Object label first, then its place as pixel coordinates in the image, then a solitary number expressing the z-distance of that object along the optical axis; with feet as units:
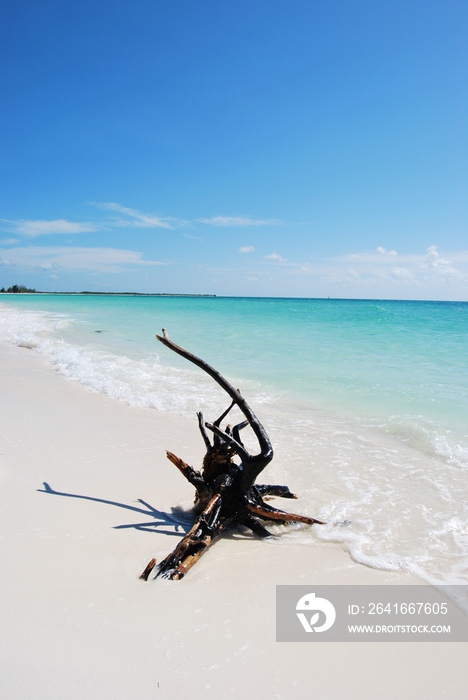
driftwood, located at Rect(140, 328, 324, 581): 10.07
